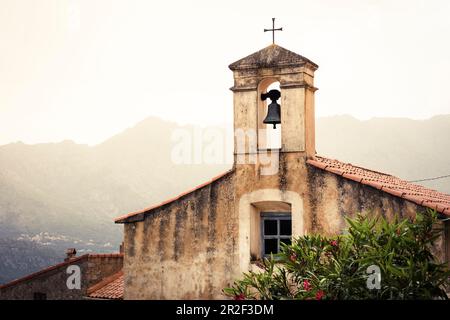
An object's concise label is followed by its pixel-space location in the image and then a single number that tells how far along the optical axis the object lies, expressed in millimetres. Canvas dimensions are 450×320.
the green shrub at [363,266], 9375
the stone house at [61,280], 20750
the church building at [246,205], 12719
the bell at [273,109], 13203
